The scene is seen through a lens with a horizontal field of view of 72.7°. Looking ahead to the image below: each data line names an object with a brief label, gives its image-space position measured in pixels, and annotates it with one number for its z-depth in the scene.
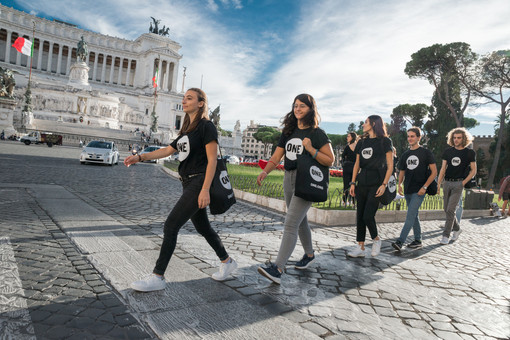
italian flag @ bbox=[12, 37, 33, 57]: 36.81
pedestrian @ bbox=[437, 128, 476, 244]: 6.18
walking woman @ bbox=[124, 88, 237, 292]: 2.91
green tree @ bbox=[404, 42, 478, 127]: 30.86
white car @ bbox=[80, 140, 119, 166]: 15.96
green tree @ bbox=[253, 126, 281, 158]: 81.19
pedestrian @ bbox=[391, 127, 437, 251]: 5.41
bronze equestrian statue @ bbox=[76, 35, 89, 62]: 58.34
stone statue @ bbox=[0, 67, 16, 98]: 30.66
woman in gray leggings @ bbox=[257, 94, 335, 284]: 3.31
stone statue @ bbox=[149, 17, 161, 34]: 79.31
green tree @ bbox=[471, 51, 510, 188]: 28.94
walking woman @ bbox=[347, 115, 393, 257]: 4.52
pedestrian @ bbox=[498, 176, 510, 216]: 12.08
